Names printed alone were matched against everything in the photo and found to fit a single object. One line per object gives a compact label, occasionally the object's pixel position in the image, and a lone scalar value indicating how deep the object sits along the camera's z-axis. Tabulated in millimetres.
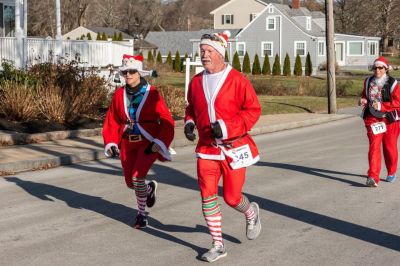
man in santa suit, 6844
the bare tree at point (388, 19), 100312
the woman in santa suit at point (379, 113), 10927
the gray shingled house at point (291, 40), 71500
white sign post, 22266
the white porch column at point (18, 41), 23828
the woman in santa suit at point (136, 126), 8055
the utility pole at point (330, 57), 25938
